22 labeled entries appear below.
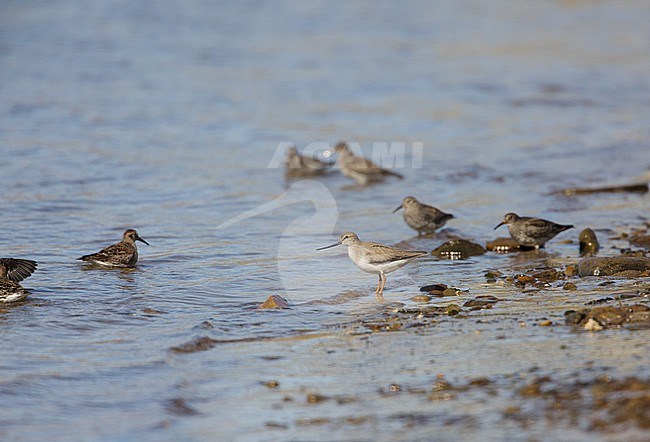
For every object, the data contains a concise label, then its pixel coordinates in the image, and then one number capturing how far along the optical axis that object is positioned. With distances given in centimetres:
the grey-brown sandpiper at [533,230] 2052
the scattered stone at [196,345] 1373
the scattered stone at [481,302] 1556
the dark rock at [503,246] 2098
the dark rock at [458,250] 2023
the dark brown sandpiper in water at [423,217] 2214
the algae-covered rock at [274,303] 1605
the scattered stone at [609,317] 1354
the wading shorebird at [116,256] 1886
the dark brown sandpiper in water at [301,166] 2972
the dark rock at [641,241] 2028
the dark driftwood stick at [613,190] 2637
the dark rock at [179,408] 1138
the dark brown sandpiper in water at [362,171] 2877
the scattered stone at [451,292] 1672
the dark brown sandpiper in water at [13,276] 1608
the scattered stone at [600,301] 1521
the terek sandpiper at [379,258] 1716
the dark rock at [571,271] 1795
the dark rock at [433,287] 1701
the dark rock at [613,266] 1753
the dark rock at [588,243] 2020
